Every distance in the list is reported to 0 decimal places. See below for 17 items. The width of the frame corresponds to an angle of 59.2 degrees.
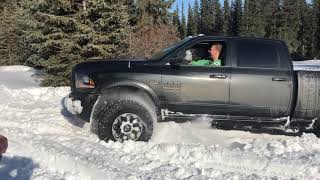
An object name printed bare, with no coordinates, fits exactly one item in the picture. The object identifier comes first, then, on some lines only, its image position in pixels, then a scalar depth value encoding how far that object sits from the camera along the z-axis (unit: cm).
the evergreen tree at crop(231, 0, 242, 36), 5664
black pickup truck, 457
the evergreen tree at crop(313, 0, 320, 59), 5523
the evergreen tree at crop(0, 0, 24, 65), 2295
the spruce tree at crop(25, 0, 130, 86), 1005
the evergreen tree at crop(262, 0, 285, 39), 5948
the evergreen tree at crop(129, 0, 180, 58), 1314
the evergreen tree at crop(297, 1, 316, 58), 5780
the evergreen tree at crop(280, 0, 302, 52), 5692
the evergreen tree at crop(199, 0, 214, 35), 6481
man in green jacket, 479
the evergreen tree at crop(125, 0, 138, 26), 1637
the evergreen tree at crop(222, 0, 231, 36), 5888
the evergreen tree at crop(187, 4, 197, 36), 6788
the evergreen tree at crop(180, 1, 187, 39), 6955
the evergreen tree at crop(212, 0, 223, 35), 6334
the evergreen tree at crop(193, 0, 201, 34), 6794
